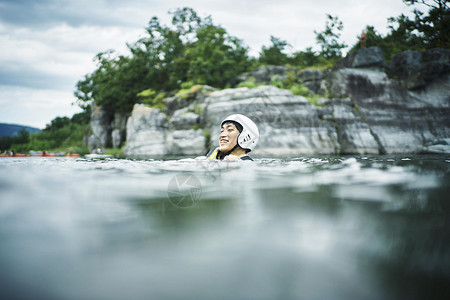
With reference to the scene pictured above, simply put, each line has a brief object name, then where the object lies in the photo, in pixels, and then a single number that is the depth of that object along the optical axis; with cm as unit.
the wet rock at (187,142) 1494
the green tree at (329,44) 2428
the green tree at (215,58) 2142
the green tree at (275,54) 2775
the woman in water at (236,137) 523
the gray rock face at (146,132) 1686
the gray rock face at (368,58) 1727
